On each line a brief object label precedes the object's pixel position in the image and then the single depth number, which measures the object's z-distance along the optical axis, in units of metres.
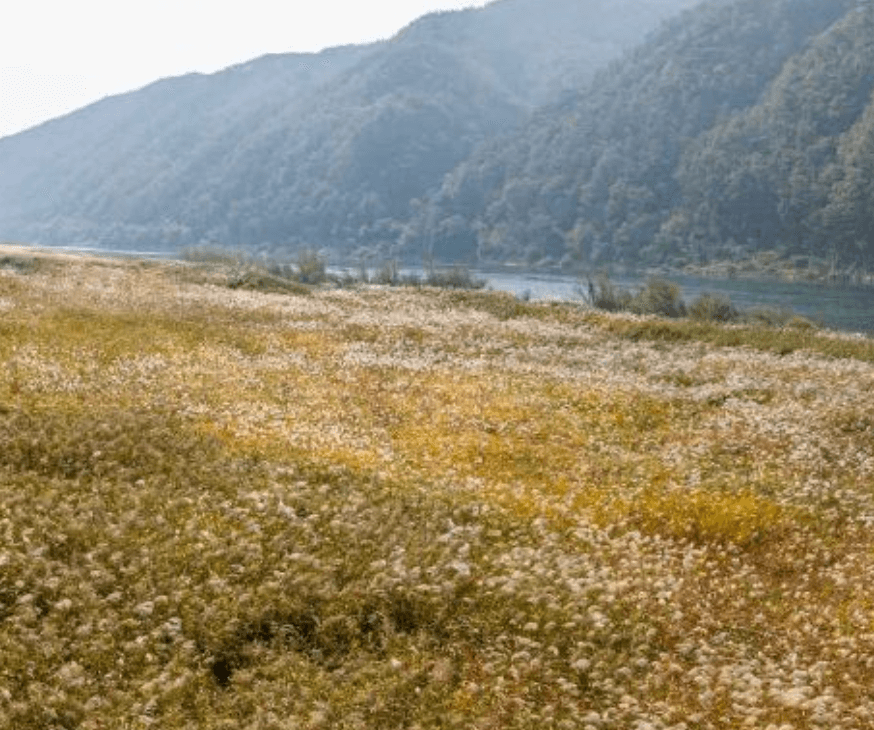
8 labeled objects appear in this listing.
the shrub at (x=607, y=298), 116.94
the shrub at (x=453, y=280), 152.12
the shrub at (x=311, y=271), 151.62
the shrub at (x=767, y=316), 87.94
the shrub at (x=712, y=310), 87.88
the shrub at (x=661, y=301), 106.00
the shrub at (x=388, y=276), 155.05
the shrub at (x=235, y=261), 185.55
